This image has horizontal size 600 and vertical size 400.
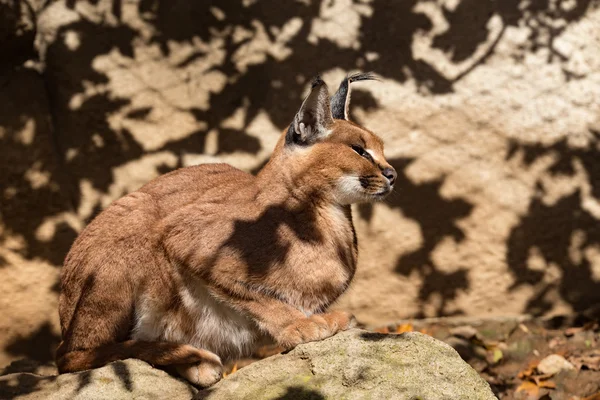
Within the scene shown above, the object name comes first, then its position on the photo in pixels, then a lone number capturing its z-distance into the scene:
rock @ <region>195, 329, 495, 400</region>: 8.80
